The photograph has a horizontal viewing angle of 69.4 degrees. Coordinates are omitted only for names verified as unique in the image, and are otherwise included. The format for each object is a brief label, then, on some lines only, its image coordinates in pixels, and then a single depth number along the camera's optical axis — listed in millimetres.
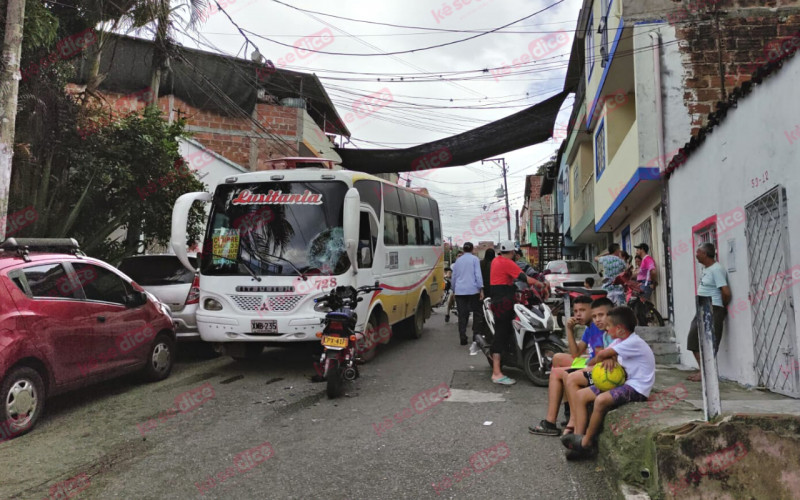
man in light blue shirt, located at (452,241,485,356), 10266
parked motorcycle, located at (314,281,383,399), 6449
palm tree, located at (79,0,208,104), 10578
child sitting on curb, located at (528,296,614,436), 4750
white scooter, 6902
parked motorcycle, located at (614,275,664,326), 9719
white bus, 7547
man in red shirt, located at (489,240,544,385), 7211
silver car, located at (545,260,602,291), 15711
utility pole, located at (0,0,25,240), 7254
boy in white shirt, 4156
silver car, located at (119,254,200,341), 8617
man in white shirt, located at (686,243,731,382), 6359
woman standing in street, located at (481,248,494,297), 11020
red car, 5070
